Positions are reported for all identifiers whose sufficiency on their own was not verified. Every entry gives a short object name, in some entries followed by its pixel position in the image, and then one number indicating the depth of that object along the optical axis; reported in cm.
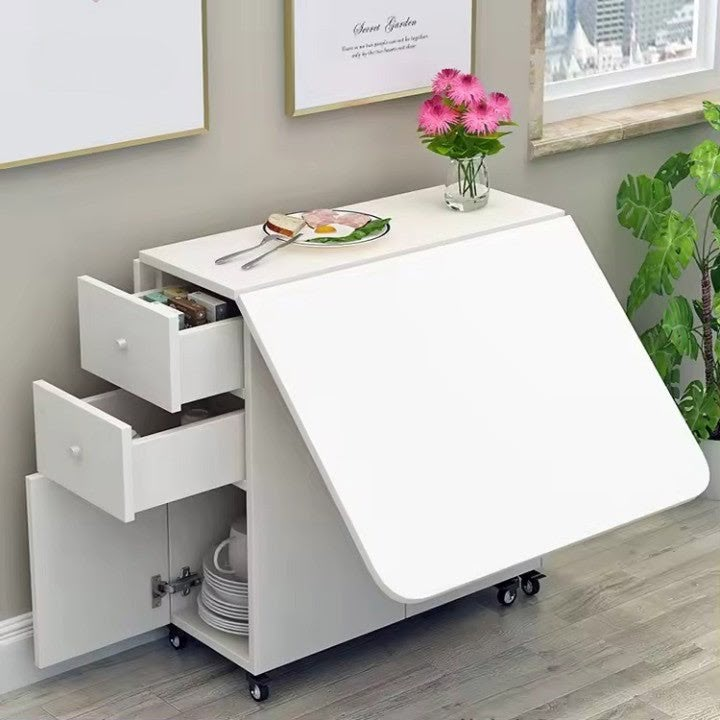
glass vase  308
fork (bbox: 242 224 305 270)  274
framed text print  300
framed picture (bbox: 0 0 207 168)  264
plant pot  378
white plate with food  285
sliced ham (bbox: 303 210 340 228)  292
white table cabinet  260
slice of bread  287
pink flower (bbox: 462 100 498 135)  300
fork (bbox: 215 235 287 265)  278
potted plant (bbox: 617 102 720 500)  353
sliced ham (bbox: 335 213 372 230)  292
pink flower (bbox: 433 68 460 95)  305
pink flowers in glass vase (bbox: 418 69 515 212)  302
